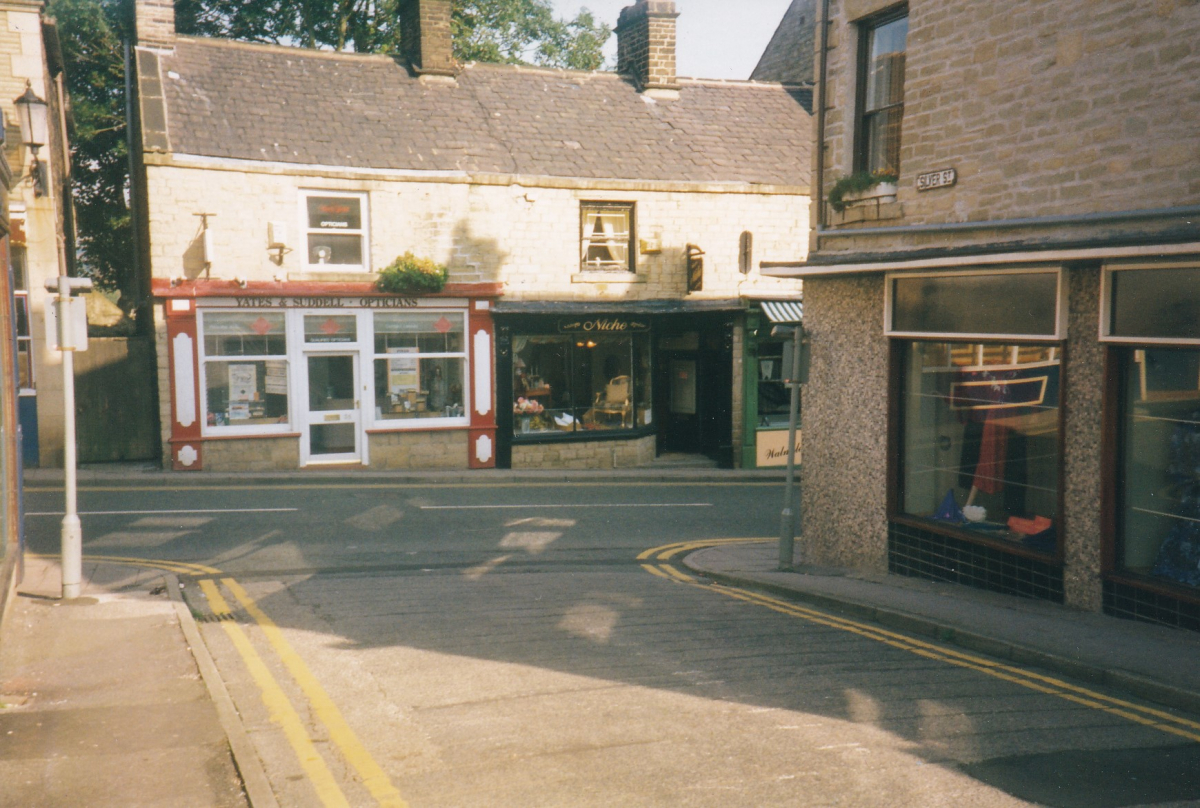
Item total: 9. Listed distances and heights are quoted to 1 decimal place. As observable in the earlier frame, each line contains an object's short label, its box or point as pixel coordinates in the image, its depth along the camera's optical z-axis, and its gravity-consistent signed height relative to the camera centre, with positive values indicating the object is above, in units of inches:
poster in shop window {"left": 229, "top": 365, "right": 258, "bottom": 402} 758.5 -26.8
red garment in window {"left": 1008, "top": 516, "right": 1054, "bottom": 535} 369.0 -65.8
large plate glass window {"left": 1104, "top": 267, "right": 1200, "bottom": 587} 305.6 -23.3
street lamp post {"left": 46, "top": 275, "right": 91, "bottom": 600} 367.2 -5.0
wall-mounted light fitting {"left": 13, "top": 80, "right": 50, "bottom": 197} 678.5 +149.9
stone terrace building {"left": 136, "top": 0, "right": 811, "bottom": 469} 746.8 +71.3
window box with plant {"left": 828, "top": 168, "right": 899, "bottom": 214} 423.5 +64.4
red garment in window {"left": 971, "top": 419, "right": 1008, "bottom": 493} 390.3 -43.9
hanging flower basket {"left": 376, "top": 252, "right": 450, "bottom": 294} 773.3 +51.9
